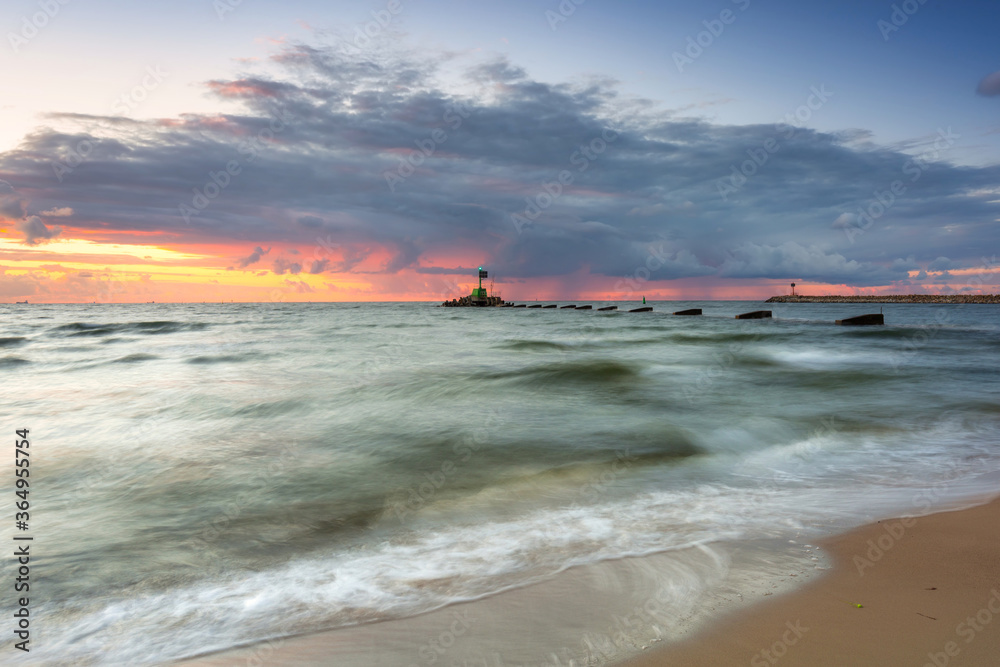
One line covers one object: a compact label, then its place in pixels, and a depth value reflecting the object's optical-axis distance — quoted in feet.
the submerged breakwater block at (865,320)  127.95
